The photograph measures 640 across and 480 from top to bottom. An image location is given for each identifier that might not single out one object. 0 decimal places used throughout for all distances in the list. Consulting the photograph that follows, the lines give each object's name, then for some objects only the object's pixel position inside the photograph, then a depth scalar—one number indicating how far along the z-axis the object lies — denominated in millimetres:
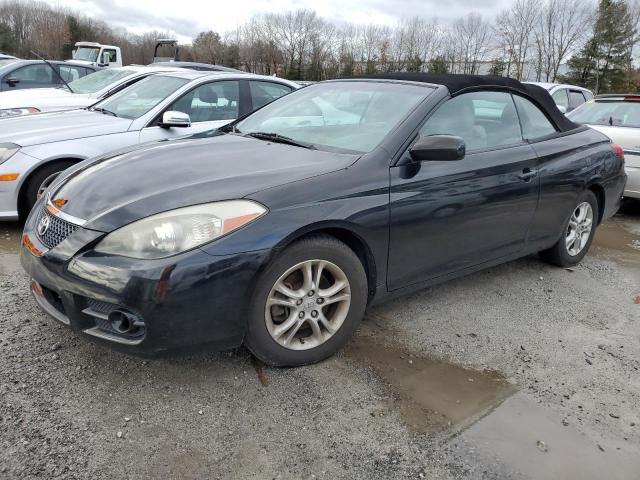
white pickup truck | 20328
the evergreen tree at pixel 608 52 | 36844
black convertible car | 2320
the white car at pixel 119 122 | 4625
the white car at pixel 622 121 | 6191
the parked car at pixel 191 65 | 12607
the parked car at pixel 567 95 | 10898
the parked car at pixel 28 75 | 11438
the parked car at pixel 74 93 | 7598
